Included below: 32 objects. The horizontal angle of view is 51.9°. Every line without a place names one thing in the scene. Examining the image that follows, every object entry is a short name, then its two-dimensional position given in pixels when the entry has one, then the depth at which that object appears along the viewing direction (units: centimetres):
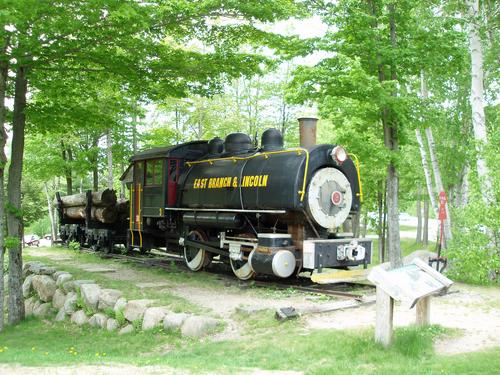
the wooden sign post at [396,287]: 658
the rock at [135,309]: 1008
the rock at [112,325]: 1051
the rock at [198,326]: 870
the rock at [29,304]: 1450
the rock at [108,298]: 1111
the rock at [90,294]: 1166
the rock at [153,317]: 957
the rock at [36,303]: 1427
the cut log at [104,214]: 1950
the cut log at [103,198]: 1942
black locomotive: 1109
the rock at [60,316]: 1254
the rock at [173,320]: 913
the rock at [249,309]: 911
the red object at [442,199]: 1210
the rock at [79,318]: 1172
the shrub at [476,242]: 981
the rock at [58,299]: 1325
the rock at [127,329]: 1000
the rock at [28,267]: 1641
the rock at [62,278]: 1368
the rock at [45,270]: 1516
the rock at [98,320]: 1099
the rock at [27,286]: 1542
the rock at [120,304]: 1059
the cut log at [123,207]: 1978
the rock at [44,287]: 1412
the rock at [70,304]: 1245
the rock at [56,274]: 1441
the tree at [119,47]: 945
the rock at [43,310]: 1349
